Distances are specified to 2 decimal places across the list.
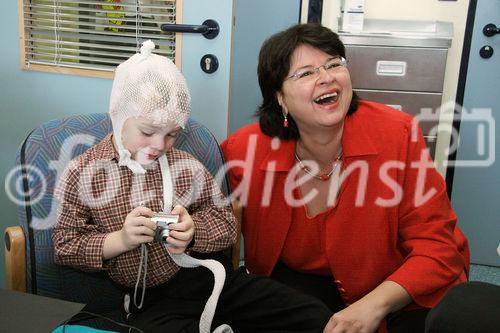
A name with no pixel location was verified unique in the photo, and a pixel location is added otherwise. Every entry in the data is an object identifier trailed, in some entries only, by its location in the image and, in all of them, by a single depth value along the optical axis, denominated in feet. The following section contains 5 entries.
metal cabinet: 7.78
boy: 3.81
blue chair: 3.96
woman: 4.30
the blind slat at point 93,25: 5.90
